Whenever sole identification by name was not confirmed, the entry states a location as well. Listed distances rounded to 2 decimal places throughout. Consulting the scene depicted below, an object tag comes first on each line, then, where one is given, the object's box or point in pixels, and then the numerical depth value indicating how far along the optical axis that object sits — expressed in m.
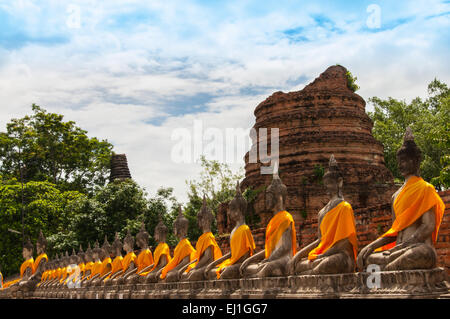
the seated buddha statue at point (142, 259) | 15.05
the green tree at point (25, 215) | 32.75
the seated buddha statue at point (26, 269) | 24.62
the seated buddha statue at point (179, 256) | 12.66
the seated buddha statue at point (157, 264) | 13.90
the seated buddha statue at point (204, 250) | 11.42
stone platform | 6.09
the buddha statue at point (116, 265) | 17.28
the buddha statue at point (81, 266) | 20.64
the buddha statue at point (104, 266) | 18.09
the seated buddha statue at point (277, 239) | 8.80
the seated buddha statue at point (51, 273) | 23.60
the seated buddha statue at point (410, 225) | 6.38
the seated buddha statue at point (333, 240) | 7.42
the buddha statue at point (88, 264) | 20.06
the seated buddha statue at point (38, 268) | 24.67
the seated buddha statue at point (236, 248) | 10.12
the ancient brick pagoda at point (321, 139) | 21.55
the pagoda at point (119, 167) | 43.59
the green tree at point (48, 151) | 42.22
